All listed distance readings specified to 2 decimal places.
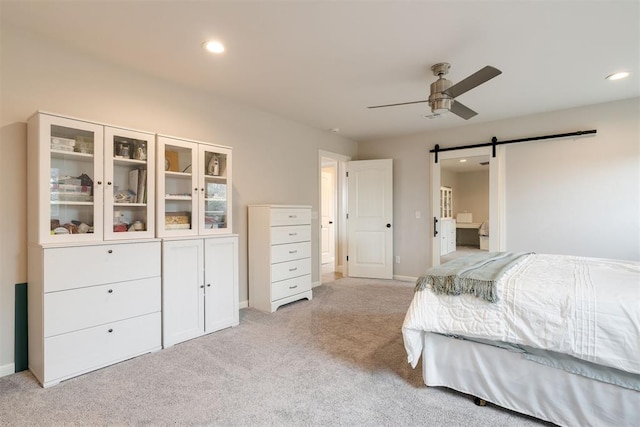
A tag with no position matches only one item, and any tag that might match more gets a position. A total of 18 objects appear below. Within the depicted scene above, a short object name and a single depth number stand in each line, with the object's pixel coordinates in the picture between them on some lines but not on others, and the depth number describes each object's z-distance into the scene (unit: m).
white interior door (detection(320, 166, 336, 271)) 7.02
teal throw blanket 1.80
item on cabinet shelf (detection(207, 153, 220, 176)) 3.21
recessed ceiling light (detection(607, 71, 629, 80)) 2.94
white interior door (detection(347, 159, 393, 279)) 5.30
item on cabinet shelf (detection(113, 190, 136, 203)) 2.55
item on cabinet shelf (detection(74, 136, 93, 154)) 2.32
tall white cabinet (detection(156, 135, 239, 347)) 2.71
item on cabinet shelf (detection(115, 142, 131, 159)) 2.54
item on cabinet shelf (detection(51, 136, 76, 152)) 2.19
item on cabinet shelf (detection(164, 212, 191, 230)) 2.83
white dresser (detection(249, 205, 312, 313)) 3.63
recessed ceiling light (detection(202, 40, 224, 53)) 2.39
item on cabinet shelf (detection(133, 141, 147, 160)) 2.65
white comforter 1.46
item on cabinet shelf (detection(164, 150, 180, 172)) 2.85
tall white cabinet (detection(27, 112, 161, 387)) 2.09
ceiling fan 2.29
